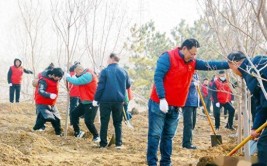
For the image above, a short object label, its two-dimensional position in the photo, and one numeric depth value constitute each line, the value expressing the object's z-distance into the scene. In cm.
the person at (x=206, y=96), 1667
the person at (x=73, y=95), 1143
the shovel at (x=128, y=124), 1171
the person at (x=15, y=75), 1508
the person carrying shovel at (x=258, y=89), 419
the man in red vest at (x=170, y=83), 519
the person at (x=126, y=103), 988
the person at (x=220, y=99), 1088
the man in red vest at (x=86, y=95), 811
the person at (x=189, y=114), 796
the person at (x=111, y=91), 741
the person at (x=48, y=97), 865
